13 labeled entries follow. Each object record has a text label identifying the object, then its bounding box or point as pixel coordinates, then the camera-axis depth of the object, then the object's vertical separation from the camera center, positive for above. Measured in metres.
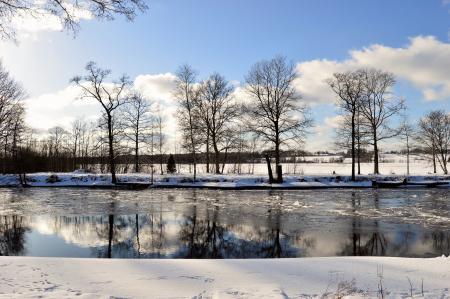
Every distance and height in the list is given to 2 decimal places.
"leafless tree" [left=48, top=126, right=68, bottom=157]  84.53 +4.42
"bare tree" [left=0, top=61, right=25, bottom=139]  44.55 +5.69
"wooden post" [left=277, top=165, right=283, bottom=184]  40.84 -1.03
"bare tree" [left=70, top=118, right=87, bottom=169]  83.29 +3.83
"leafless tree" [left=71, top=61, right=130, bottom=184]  42.54 +6.10
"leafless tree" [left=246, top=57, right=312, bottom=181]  44.50 +4.83
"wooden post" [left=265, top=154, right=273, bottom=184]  39.88 -0.78
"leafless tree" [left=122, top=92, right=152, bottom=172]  53.42 +3.79
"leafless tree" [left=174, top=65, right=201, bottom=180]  50.97 +4.89
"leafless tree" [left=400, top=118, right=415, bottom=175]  51.00 +3.44
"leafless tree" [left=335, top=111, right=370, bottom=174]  47.19 +2.80
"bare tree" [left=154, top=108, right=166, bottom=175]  60.79 +3.51
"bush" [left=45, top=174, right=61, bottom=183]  44.42 -1.36
